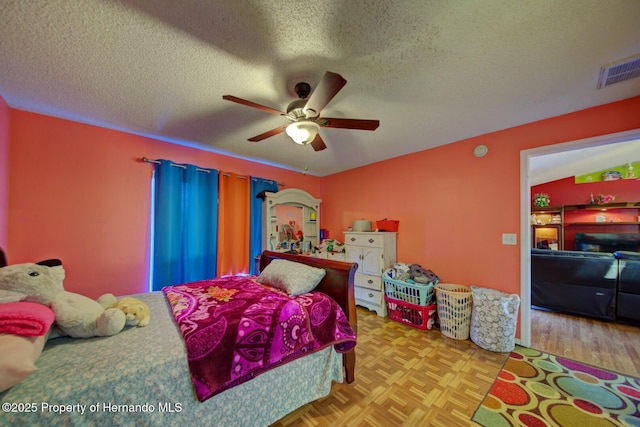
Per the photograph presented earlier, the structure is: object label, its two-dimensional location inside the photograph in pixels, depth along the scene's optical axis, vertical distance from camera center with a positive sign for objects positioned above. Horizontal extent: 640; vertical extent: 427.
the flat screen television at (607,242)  4.03 -0.44
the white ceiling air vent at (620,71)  1.44 +1.02
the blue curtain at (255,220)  3.42 -0.07
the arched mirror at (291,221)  3.46 -0.08
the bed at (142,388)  0.83 -0.74
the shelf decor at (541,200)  5.29 +0.45
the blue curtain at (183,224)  2.62 -0.11
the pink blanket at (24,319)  0.90 -0.45
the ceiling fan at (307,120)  1.48 +0.73
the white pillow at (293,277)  1.77 -0.51
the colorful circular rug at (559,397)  1.42 -1.28
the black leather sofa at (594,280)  2.63 -0.78
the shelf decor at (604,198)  4.59 +0.44
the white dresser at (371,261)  3.05 -0.63
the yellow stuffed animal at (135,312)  1.33 -0.60
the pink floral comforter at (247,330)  1.15 -0.69
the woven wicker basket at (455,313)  2.39 -1.04
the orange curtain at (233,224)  3.13 -0.12
